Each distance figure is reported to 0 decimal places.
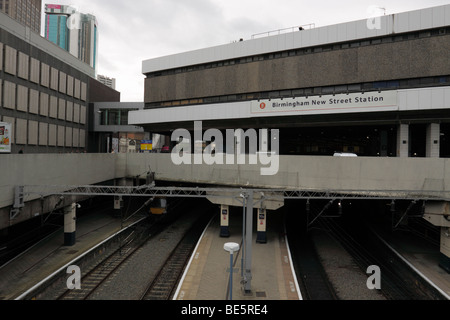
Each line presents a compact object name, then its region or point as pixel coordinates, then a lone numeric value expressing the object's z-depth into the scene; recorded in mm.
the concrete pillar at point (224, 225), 23414
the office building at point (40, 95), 32031
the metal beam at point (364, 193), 16056
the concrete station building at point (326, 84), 25281
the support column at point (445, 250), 17078
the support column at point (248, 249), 14555
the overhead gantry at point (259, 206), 14961
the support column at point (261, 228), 21781
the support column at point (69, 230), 21125
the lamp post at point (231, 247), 12773
